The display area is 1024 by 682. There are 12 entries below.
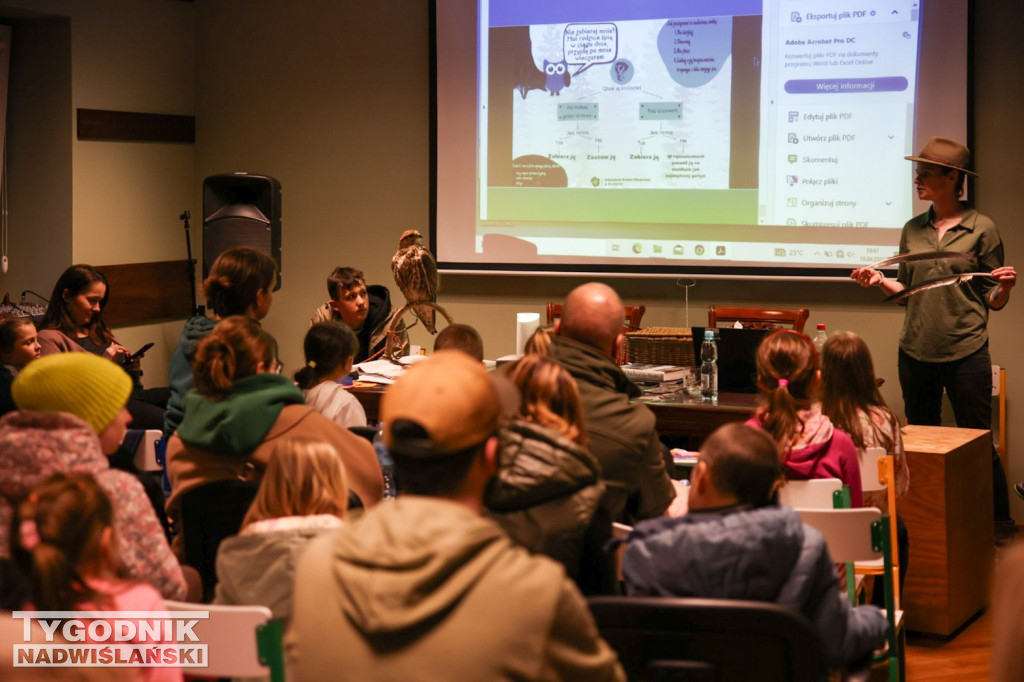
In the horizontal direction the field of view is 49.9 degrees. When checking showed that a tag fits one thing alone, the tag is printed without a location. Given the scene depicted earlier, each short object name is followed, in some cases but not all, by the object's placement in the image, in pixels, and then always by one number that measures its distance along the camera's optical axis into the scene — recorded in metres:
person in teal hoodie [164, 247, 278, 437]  3.46
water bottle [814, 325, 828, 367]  5.30
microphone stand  6.84
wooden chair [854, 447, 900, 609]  3.07
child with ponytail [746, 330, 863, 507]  3.09
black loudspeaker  5.89
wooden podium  3.76
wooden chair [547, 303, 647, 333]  5.75
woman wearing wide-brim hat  4.73
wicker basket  4.87
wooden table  4.17
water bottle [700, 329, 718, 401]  4.41
